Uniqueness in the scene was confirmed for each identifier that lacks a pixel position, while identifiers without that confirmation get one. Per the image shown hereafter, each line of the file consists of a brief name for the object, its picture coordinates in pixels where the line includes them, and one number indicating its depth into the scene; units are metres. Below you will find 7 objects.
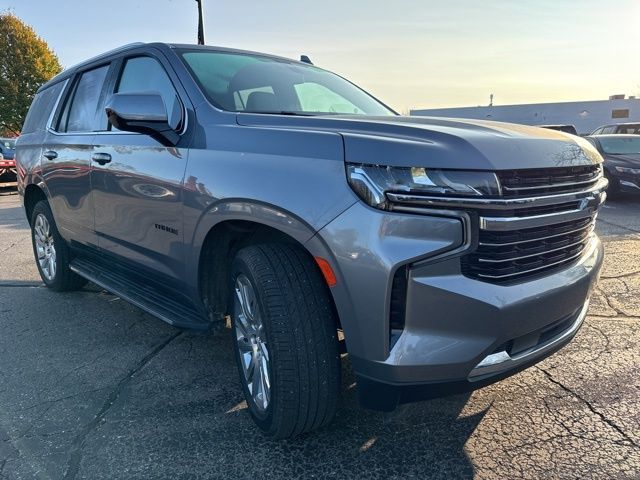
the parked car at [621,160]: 10.42
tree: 30.70
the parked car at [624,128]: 15.28
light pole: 13.60
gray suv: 1.86
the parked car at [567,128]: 14.22
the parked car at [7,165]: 15.84
